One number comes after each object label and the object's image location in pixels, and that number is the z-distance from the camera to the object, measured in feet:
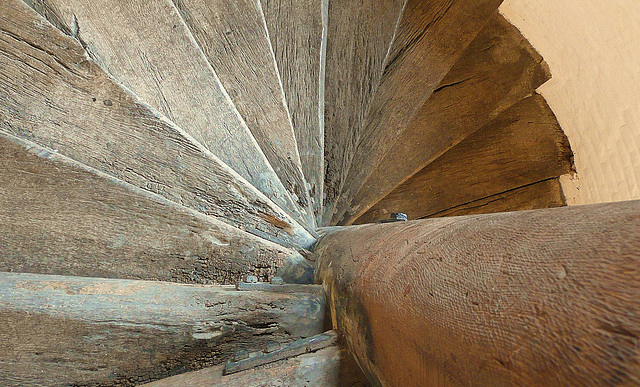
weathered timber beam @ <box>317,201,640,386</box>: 1.19
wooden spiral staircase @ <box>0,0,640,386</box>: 1.55
